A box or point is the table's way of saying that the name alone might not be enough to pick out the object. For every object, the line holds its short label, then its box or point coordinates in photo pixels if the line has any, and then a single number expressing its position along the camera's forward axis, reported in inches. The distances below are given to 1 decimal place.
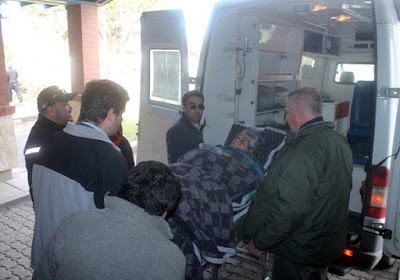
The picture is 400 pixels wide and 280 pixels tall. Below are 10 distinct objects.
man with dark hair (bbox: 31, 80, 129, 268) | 73.2
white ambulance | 102.7
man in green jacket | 88.5
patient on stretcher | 93.2
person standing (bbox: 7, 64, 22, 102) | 578.2
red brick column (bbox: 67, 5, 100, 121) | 335.9
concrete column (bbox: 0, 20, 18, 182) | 241.9
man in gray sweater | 49.8
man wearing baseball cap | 111.1
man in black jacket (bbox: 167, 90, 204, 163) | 147.1
